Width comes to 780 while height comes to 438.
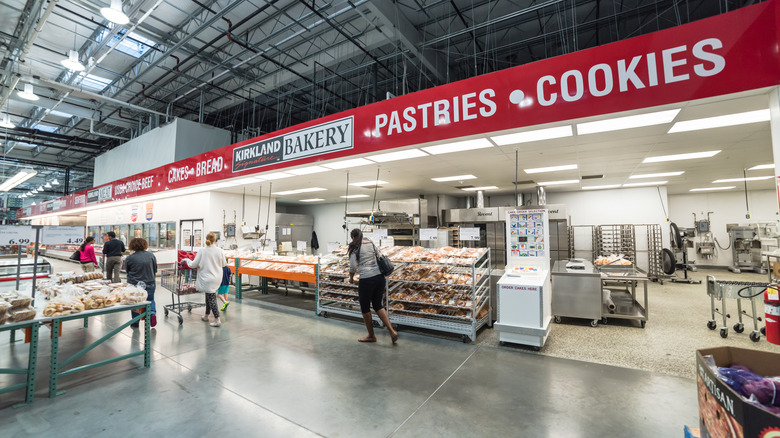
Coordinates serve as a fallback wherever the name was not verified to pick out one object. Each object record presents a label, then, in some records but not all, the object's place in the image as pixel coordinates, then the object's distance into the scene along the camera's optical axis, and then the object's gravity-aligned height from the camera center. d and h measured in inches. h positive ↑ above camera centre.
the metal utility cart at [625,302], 228.7 -57.2
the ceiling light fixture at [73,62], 285.7 +155.4
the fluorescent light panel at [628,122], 155.8 +56.3
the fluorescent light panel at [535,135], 178.7 +56.4
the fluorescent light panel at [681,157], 243.3 +58.5
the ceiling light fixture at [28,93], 333.6 +148.4
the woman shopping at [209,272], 232.2 -27.7
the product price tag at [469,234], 241.2 -1.0
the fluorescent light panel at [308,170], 277.1 +56.1
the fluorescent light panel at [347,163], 249.5 +56.1
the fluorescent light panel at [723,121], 157.5 +56.9
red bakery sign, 122.4 +69.3
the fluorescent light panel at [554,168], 279.3 +57.4
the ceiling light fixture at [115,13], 214.1 +149.2
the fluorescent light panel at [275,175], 300.7 +55.6
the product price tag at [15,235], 170.4 -0.1
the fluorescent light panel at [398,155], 225.1 +56.3
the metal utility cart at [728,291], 194.2 -37.0
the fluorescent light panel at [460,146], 201.4 +56.6
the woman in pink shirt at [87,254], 357.4 -22.3
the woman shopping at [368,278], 197.6 -27.6
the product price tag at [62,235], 189.2 -0.3
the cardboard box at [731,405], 30.4 -18.9
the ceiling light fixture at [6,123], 408.3 +141.9
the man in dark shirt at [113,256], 289.9 -19.6
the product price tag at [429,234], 258.0 -1.0
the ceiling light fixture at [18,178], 504.9 +93.8
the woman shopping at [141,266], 215.6 -21.5
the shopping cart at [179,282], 259.1 -40.6
